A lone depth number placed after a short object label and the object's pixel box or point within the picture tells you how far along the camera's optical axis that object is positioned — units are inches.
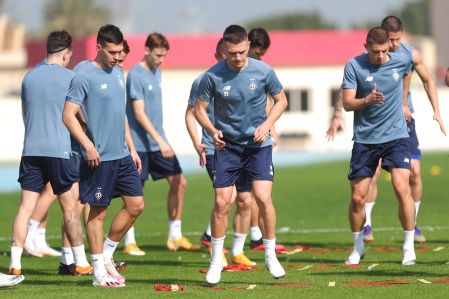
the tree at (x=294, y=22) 6200.8
